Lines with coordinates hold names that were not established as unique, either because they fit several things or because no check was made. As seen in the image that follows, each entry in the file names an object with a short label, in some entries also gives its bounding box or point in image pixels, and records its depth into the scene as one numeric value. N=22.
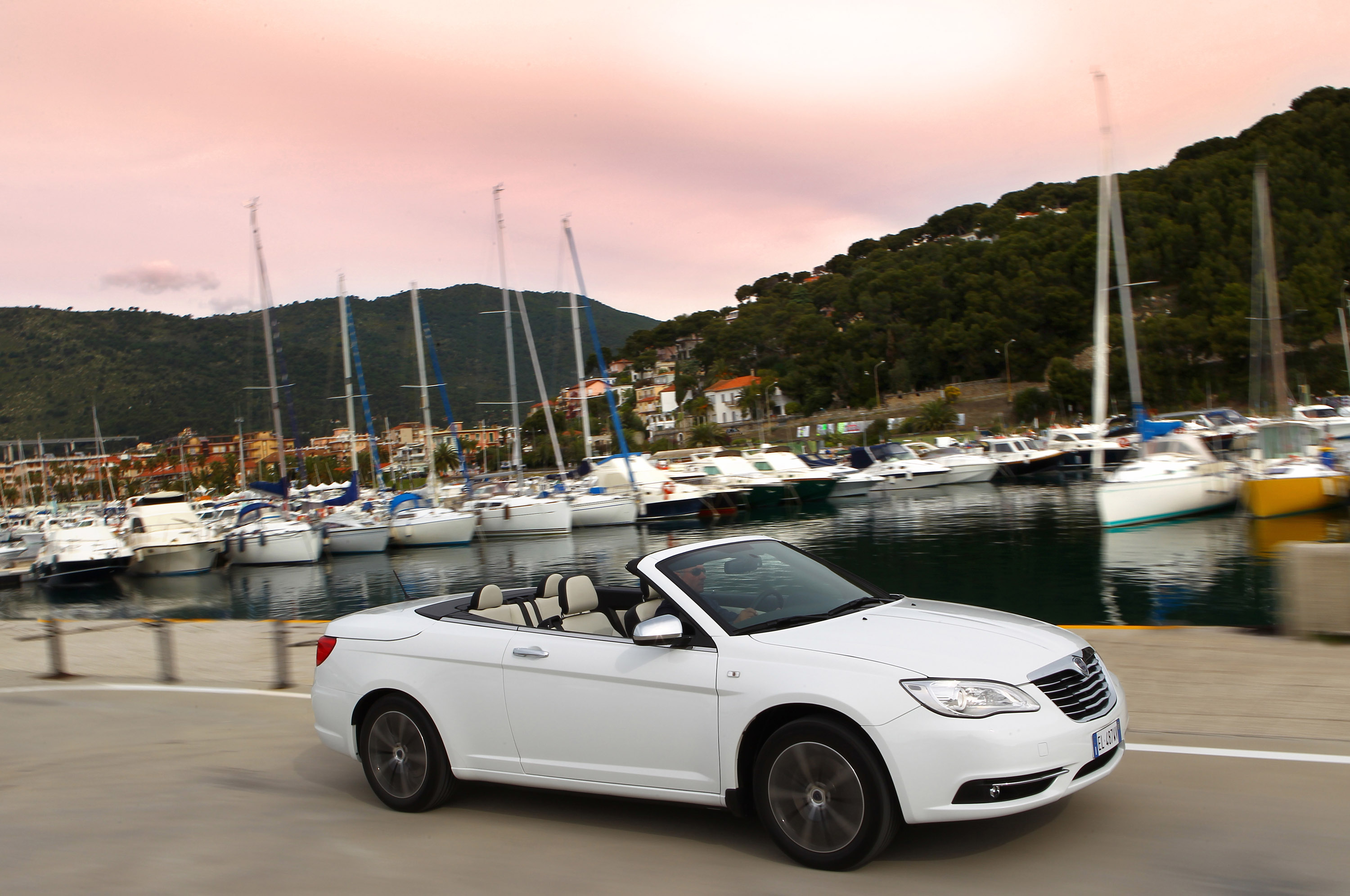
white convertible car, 4.19
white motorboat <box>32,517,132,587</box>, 41.25
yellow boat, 30.62
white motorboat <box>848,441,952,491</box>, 58.38
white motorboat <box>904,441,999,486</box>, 58.91
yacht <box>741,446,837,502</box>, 56.47
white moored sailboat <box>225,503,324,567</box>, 43.84
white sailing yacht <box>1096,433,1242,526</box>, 31.30
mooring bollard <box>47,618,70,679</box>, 10.96
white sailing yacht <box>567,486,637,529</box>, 48.47
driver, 5.03
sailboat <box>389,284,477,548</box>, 45.62
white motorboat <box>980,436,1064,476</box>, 60.53
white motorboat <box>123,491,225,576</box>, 44.09
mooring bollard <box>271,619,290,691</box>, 9.77
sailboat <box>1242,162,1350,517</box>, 30.66
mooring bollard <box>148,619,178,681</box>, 10.39
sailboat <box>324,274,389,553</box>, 45.25
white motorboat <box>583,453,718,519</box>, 49.75
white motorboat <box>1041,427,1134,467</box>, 57.84
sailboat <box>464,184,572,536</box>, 46.69
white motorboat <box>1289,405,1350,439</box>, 55.72
